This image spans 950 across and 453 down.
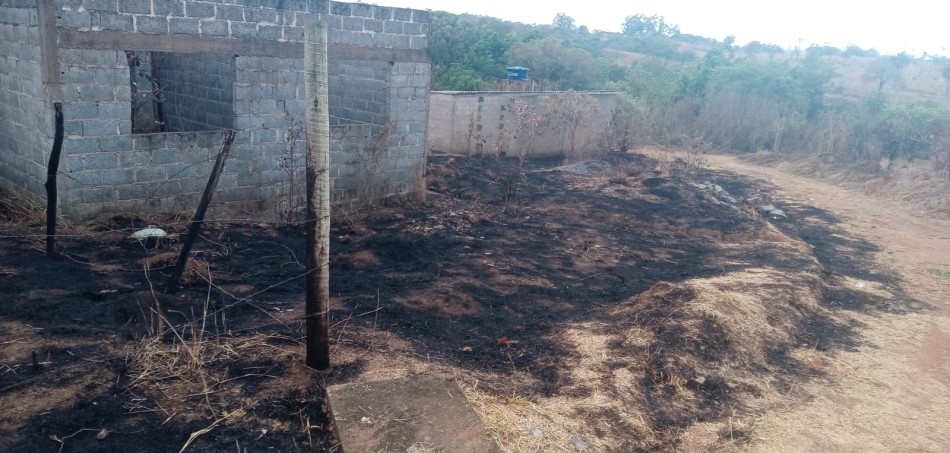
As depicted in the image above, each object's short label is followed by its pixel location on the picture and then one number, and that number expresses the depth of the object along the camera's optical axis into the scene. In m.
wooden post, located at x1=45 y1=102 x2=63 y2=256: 5.65
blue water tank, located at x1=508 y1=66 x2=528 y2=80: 19.44
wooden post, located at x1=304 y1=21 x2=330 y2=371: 4.00
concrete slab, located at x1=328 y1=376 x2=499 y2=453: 3.65
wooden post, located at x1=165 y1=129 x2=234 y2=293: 5.11
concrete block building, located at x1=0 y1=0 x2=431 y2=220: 7.21
